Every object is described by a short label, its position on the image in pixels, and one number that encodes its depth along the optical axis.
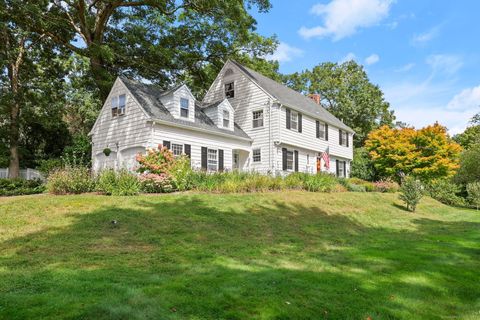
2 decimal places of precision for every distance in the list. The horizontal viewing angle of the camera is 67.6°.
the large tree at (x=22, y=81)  24.03
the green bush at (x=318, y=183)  17.56
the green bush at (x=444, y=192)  25.53
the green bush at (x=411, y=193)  17.50
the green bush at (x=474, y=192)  22.41
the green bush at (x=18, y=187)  16.53
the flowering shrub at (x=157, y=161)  14.85
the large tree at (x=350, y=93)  42.00
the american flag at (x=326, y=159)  27.54
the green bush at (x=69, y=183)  13.48
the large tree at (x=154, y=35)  24.02
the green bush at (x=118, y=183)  13.09
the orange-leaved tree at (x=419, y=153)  26.55
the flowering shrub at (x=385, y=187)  23.06
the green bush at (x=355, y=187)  20.63
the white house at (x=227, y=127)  19.36
